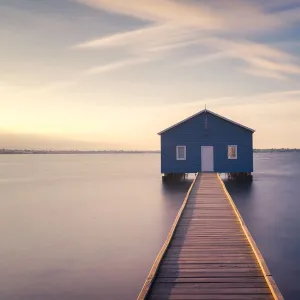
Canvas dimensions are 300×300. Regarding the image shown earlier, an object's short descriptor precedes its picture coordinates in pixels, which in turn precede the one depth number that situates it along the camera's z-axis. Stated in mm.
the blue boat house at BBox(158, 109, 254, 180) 32000
